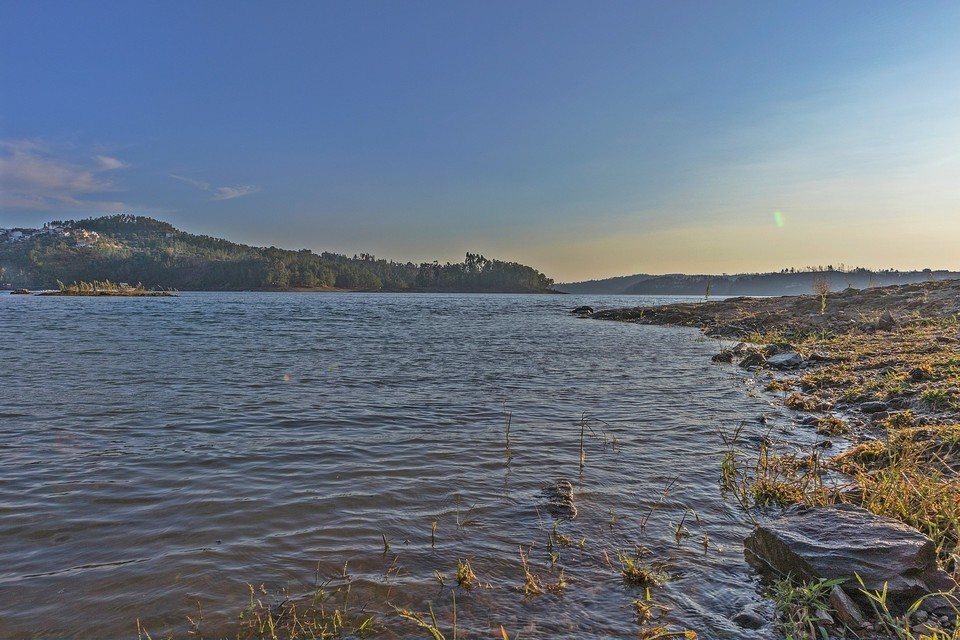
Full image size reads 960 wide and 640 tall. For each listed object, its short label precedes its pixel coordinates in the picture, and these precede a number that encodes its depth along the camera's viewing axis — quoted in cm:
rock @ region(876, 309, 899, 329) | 2075
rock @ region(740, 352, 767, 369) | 1795
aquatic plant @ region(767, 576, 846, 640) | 363
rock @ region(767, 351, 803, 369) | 1665
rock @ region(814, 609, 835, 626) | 366
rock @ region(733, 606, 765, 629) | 382
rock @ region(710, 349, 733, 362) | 2000
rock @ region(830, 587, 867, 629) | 361
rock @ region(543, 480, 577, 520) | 596
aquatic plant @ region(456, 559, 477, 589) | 447
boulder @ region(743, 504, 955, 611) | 371
